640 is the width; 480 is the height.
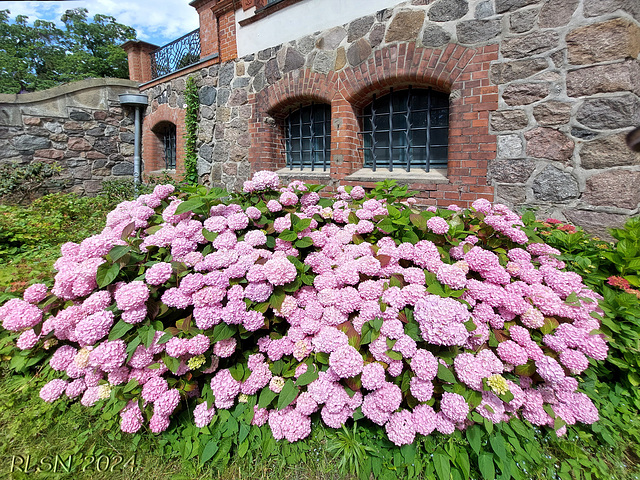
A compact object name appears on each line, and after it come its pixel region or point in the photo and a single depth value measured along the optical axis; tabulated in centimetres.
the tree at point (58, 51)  2166
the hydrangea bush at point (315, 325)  146
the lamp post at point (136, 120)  772
